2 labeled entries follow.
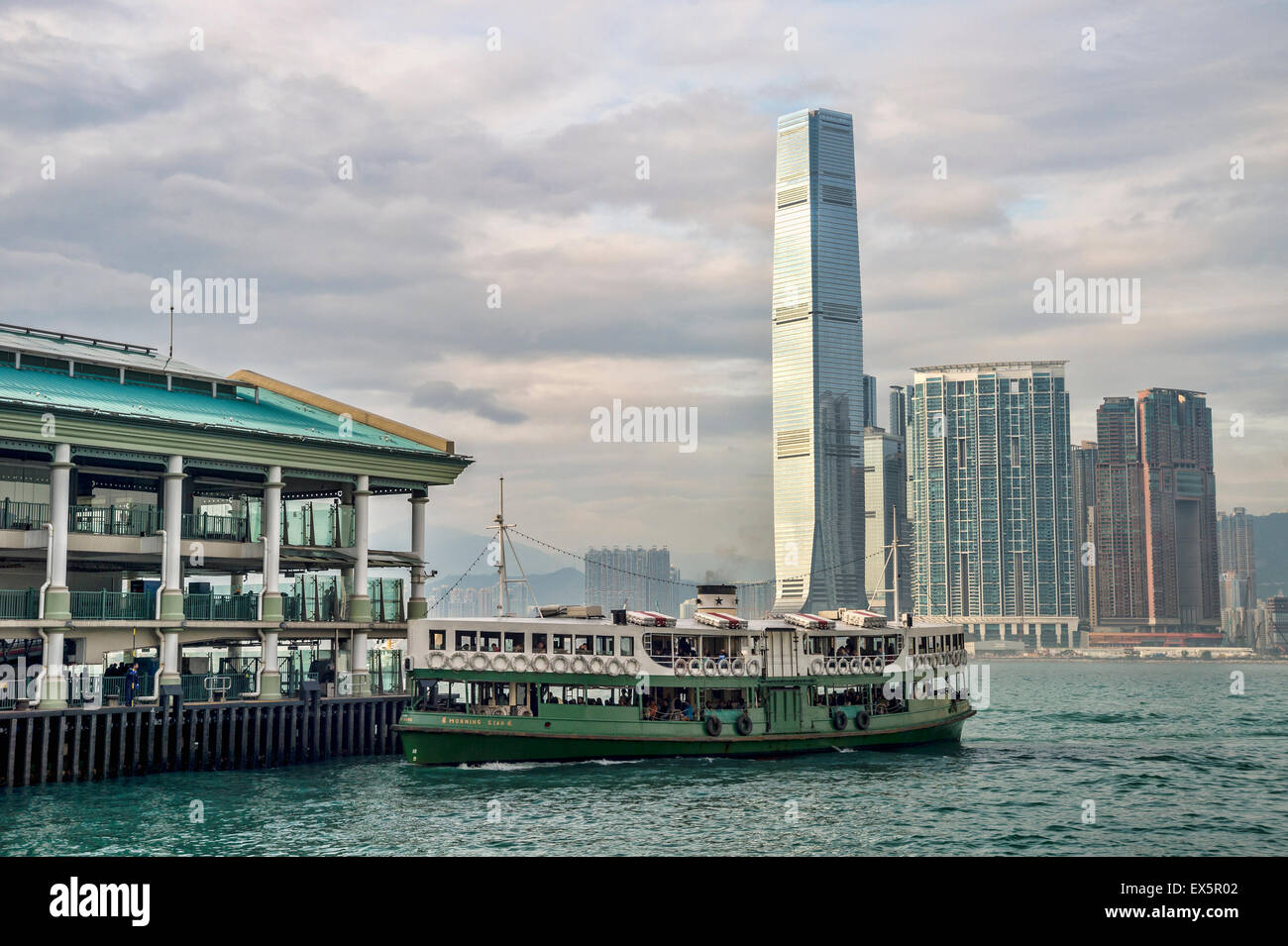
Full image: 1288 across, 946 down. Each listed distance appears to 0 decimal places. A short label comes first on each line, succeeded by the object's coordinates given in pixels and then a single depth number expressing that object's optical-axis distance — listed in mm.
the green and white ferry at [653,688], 54062
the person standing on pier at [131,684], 51656
